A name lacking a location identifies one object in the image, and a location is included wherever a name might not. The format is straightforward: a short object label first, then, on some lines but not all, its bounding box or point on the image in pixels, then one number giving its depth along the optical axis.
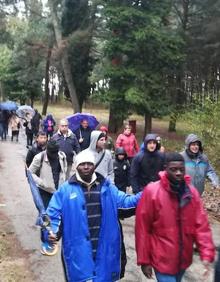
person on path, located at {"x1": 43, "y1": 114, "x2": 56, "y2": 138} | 12.72
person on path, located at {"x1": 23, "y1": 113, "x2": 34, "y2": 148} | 13.59
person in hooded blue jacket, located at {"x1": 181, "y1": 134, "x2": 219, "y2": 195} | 4.53
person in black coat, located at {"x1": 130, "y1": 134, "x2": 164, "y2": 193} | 4.66
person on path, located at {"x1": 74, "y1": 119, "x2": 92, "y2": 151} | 8.31
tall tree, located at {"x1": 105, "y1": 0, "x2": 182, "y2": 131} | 15.34
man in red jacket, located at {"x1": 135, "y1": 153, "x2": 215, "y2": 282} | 2.66
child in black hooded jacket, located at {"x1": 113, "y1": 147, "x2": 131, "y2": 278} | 5.94
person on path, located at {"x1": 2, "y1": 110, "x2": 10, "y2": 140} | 15.65
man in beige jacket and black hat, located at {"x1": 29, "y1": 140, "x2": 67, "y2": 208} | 4.81
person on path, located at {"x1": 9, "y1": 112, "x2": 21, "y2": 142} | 15.12
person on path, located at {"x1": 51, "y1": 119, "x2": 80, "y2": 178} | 5.88
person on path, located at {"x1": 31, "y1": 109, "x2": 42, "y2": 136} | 13.57
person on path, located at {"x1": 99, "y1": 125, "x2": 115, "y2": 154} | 7.60
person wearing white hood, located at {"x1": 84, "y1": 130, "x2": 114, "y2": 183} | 5.01
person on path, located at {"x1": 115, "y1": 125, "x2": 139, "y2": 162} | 7.53
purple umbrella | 8.51
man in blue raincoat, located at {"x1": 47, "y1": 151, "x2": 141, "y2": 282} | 2.82
